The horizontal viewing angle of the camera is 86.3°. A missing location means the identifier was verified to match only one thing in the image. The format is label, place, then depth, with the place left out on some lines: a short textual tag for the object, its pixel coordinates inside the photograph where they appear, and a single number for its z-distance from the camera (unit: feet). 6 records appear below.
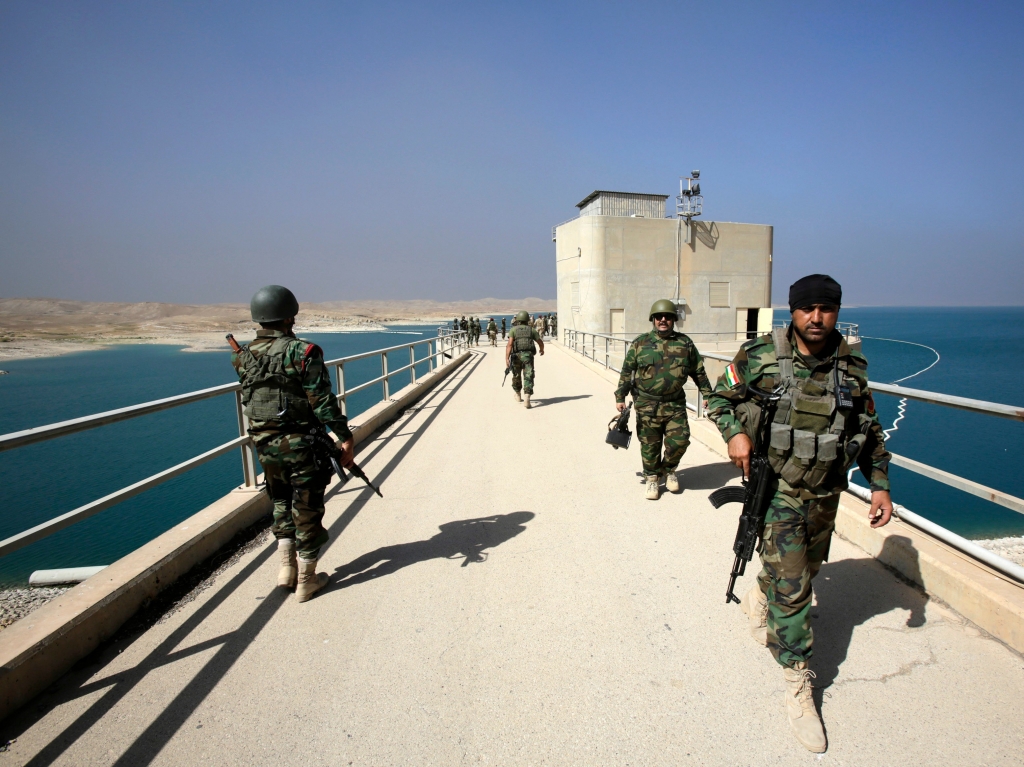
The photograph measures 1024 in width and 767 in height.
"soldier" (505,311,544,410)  33.94
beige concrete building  97.81
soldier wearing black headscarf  8.10
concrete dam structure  7.47
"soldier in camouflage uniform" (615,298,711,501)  16.62
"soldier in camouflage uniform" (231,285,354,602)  10.87
